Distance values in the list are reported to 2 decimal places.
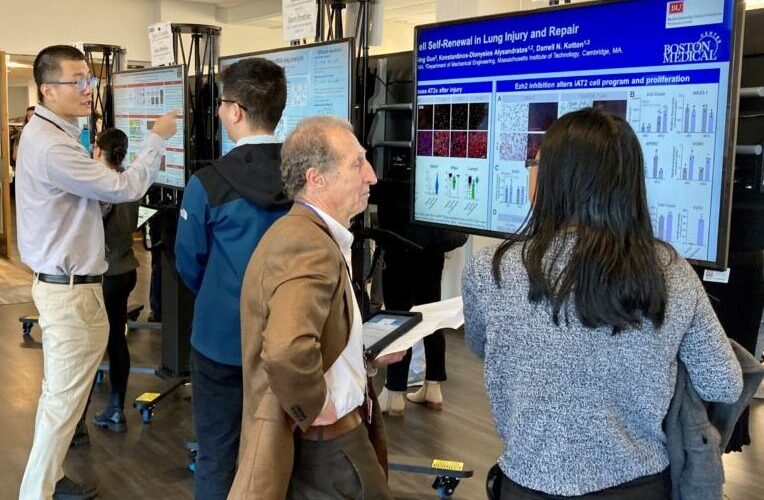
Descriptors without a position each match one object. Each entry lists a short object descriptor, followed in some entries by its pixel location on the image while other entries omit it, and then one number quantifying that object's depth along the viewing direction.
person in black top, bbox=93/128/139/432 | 3.56
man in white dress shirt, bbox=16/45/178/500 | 2.55
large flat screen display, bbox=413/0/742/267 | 1.74
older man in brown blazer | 1.38
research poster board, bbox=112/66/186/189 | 3.93
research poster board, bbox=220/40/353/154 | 2.80
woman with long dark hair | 1.23
